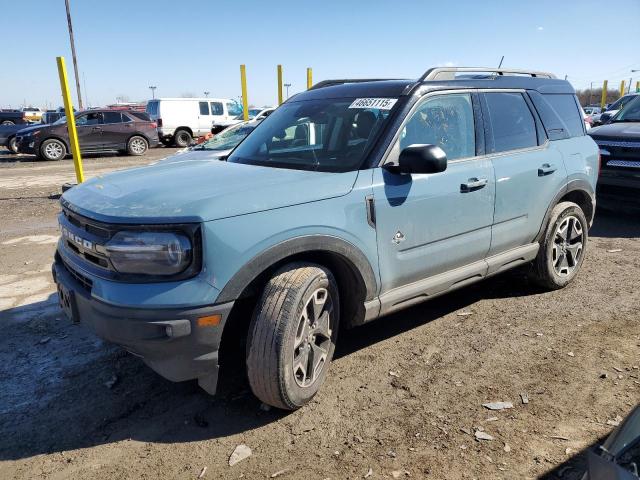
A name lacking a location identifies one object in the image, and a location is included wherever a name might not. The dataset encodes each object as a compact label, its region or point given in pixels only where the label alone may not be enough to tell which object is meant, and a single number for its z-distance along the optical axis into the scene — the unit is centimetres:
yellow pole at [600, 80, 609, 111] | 2959
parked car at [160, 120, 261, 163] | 795
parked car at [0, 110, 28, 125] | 2625
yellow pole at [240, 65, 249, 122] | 1341
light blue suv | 248
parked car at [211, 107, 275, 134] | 1051
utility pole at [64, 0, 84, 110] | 2964
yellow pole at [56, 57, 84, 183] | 861
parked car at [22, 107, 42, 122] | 3331
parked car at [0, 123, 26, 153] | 1939
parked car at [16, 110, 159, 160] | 1694
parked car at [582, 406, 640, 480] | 153
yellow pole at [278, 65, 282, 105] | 1344
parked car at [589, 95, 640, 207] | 694
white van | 2161
